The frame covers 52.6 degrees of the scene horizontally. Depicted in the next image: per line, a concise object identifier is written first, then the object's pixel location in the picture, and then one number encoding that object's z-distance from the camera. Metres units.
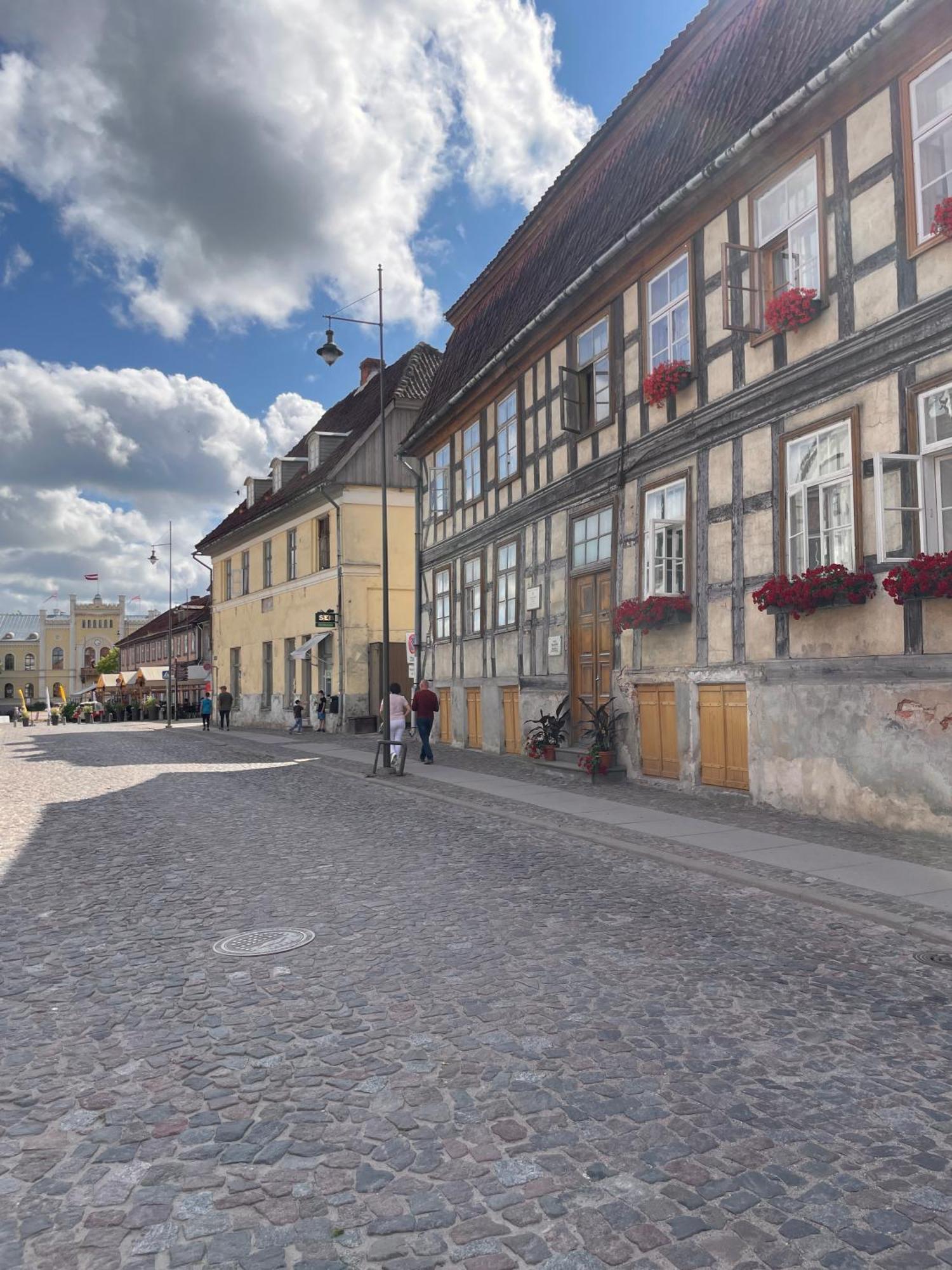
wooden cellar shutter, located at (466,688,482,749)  21.97
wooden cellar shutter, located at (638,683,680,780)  14.02
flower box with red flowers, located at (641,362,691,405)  13.54
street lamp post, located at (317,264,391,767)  23.42
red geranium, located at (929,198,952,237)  8.87
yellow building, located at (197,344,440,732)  31.20
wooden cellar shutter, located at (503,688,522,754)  19.83
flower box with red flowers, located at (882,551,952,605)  8.80
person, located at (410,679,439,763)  19.61
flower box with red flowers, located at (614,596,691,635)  13.39
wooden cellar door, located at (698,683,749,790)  12.38
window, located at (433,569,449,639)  24.20
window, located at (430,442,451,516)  24.41
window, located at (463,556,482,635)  21.86
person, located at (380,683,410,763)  18.47
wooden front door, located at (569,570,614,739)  16.19
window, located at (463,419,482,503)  22.12
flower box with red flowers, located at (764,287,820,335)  10.93
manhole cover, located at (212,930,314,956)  5.95
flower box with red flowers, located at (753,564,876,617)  10.05
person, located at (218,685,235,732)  37.97
